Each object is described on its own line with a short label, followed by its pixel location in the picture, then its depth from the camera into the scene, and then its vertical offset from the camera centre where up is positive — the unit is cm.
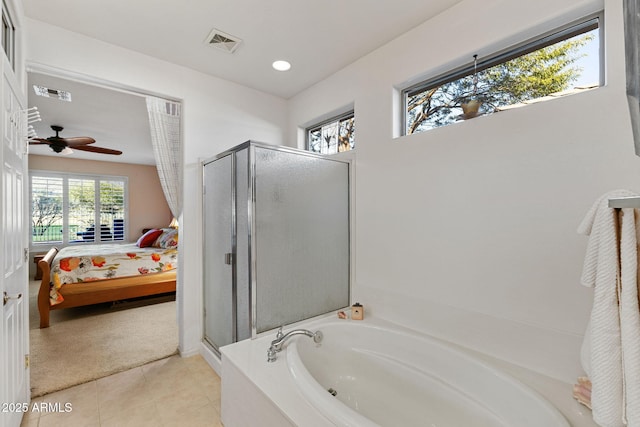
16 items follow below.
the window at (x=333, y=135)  282 +77
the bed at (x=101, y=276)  333 -79
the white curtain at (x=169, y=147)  258 +57
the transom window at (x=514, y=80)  156 +80
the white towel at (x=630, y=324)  69 -27
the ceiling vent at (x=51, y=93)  288 +120
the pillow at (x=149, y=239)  485 -44
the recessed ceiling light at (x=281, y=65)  259 +128
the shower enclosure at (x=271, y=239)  209 -22
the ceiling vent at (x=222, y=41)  217 +129
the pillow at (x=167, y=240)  455 -44
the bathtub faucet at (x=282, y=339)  171 -79
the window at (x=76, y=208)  557 +8
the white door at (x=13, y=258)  136 -24
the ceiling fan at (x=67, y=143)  365 +86
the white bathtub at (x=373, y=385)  133 -93
